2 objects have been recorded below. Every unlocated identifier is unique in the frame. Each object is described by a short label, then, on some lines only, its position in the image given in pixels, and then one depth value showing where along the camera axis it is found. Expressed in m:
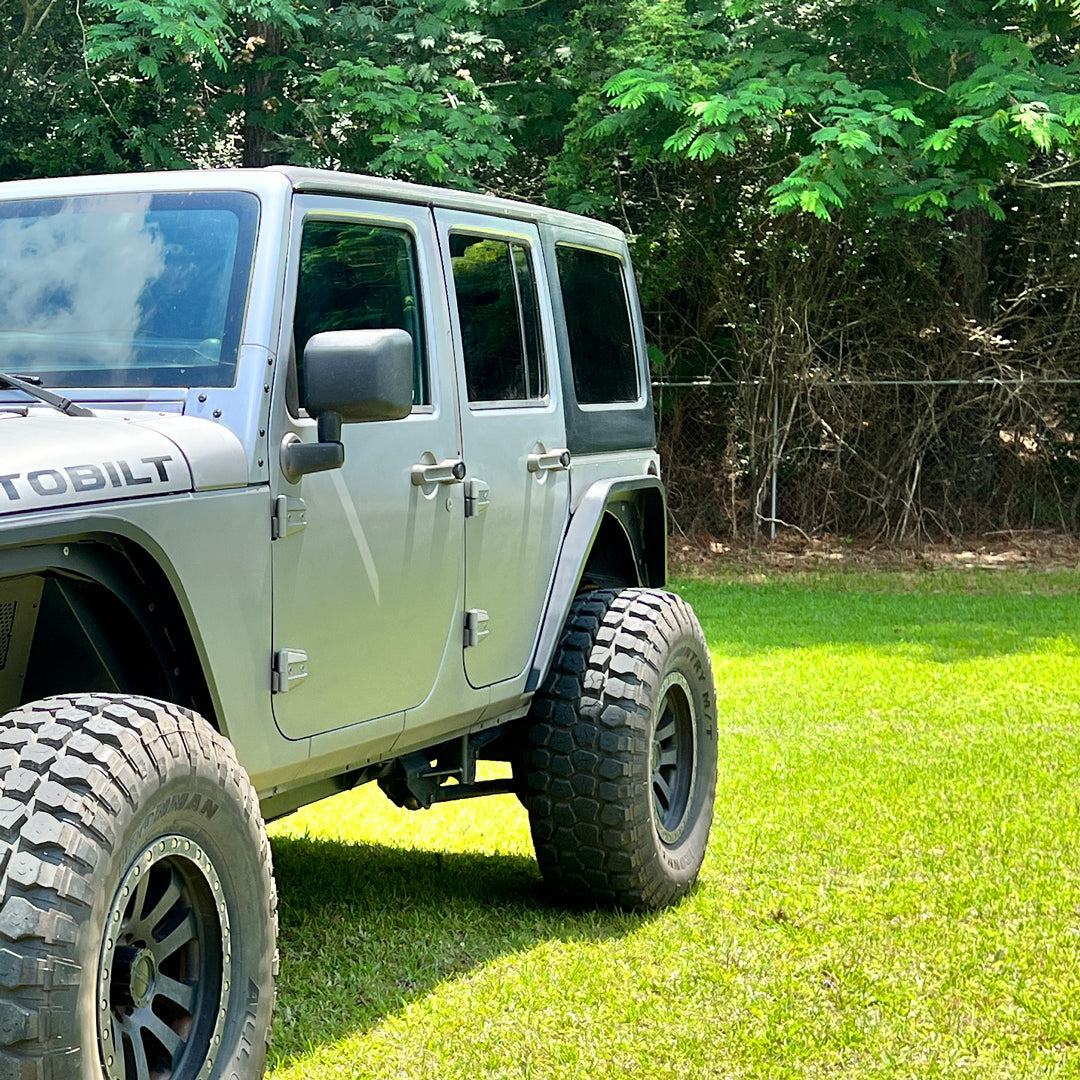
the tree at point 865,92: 13.45
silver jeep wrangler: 2.98
